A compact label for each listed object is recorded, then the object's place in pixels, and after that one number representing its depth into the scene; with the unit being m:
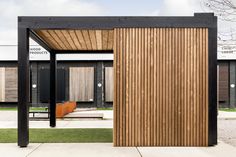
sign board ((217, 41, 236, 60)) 15.50
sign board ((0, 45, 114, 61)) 15.14
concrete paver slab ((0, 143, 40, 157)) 4.72
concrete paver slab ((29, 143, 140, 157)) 4.70
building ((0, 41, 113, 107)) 14.91
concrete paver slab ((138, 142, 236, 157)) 4.69
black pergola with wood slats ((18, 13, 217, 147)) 5.36
